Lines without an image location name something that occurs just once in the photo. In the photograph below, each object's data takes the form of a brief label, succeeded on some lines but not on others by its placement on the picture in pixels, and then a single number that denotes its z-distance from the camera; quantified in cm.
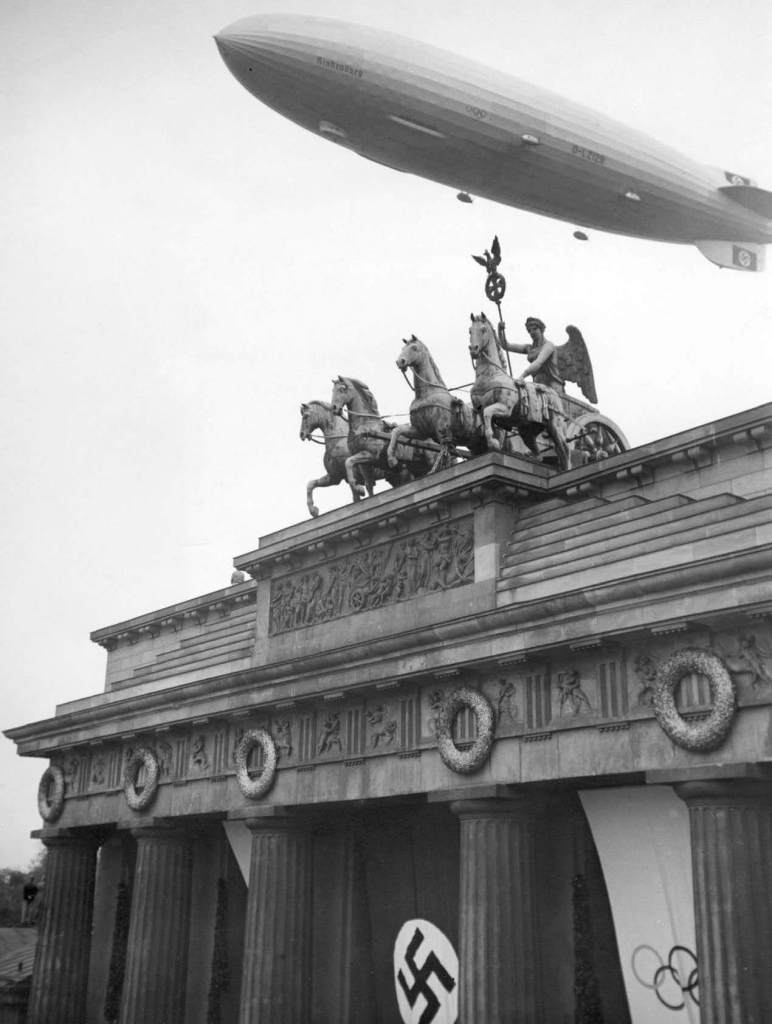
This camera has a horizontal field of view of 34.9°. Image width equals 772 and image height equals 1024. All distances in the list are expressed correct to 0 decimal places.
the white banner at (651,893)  1752
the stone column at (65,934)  3023
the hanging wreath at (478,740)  1945
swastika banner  2117
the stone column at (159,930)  2636
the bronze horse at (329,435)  2753
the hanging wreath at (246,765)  2412
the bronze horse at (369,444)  2597
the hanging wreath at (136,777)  2783
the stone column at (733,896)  1534
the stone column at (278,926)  2294
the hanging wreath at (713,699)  1600
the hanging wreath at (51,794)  3161
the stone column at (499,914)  1845
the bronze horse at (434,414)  2441
